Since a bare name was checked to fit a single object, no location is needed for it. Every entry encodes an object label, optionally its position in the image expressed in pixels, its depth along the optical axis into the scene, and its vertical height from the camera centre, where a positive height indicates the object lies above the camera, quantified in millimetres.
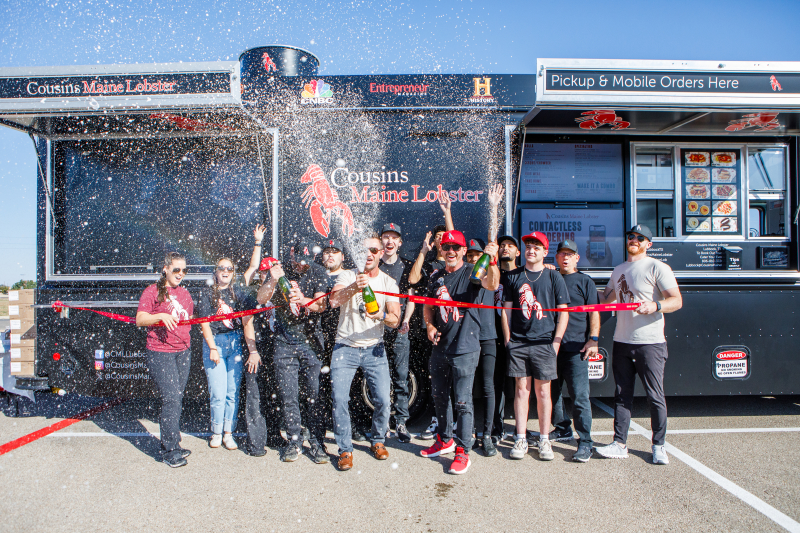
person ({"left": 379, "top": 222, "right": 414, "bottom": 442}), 4195 -642
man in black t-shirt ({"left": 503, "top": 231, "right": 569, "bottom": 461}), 3863 -577
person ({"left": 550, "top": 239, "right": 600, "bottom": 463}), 3900 -694
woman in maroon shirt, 3812 -643
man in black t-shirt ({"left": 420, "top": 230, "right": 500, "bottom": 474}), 3686 -632
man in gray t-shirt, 3771 -618
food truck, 4316 +740
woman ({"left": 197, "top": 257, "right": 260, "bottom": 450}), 4125 -720
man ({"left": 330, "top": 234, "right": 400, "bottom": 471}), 3754 -676
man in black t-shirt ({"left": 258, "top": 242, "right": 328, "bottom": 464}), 3863 -715
